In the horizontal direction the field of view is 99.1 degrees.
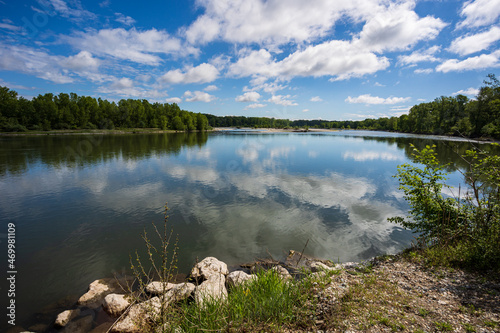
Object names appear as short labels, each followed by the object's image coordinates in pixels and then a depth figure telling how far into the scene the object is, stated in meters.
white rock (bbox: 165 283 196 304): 6.31
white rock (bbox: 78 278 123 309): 6.94
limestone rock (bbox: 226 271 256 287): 7.07
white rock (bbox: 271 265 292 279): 7.53
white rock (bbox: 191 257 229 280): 7.83
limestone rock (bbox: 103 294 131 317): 6.46
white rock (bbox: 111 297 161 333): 5.55
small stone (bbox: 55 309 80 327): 6.17
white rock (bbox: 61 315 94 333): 6.01
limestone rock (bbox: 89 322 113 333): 5.94
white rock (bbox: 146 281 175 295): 6.91
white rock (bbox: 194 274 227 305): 6.12
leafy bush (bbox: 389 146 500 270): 6.04
